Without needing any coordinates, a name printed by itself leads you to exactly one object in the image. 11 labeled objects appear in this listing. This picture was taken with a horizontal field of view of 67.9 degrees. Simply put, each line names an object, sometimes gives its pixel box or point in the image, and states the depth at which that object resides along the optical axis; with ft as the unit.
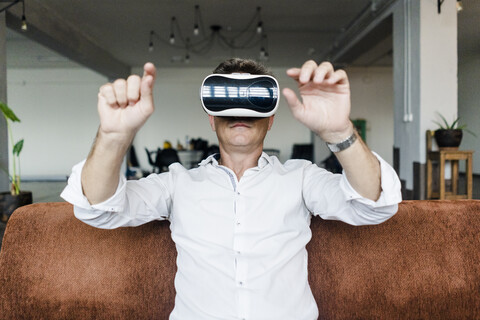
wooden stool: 11.84
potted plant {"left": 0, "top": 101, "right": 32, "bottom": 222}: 11.37
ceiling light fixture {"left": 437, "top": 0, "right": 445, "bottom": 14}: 12.41
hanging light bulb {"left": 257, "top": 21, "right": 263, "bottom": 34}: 17.78
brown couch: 3.68
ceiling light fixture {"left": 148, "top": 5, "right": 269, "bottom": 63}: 19.35
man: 2.67
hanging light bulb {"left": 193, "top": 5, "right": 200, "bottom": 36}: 17.36
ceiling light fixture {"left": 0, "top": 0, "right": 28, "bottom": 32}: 12.85
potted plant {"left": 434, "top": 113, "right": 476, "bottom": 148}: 11.78
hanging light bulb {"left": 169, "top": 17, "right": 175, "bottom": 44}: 18.81
